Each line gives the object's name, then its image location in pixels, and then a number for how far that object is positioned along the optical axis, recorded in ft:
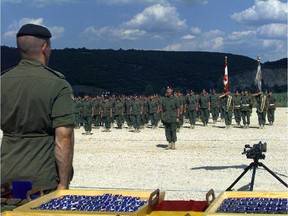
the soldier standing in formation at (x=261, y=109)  73.01
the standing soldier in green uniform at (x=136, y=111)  79.57
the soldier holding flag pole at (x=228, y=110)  75.77
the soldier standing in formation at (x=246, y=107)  75.15
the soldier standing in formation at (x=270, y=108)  78.45
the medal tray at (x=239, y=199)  7.32
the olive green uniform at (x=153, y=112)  81.46
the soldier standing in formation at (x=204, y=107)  81.87
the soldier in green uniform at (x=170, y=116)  48.80
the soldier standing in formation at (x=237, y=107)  76.59
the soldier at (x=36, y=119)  10.43
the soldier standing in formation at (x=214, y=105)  83.35
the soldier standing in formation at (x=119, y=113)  81.61
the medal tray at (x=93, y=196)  7.57
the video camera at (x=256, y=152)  20.19
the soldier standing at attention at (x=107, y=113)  78.59
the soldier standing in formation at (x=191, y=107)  78.95
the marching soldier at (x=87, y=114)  72.84
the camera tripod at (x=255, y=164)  20.37
